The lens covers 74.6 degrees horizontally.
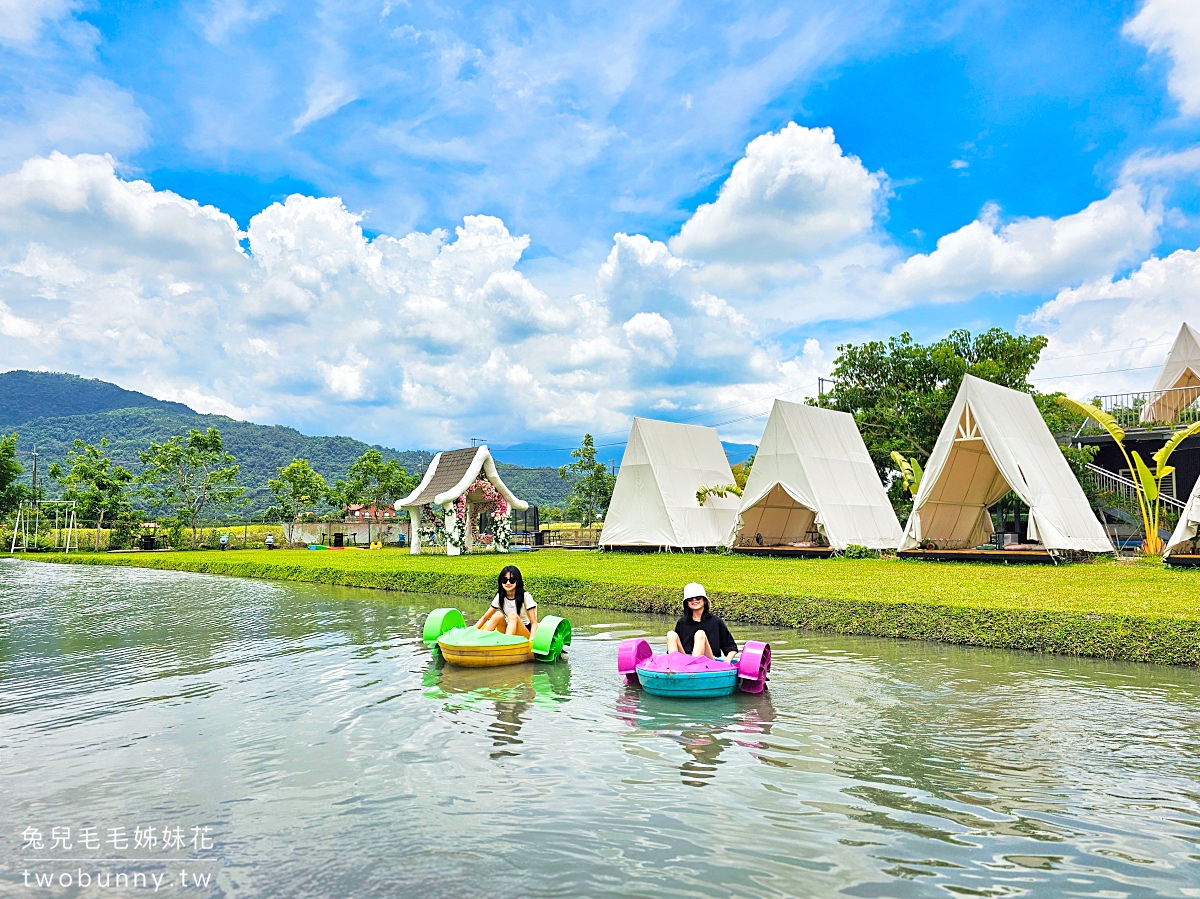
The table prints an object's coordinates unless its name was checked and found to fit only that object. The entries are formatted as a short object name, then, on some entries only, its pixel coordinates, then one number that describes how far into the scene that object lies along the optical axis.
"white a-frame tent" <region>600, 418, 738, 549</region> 31.16
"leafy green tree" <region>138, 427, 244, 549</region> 46.22
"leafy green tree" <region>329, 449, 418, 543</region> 56.59
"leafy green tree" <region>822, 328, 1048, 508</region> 32.84
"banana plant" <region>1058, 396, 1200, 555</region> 23.06
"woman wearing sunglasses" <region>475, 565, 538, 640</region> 10.81
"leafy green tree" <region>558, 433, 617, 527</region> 51.41
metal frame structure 45.16
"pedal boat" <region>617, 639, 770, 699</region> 8.31
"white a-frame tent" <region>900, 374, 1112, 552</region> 21.58
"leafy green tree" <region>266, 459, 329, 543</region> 52.34
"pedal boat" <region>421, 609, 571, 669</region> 10.12
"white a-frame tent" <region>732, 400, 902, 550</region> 27.27
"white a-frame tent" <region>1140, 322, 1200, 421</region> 31.36
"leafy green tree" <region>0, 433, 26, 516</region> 44.12
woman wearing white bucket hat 8.86
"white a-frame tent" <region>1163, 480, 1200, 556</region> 18.92
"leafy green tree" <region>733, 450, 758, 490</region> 37.47
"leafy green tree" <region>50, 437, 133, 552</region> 46.72
